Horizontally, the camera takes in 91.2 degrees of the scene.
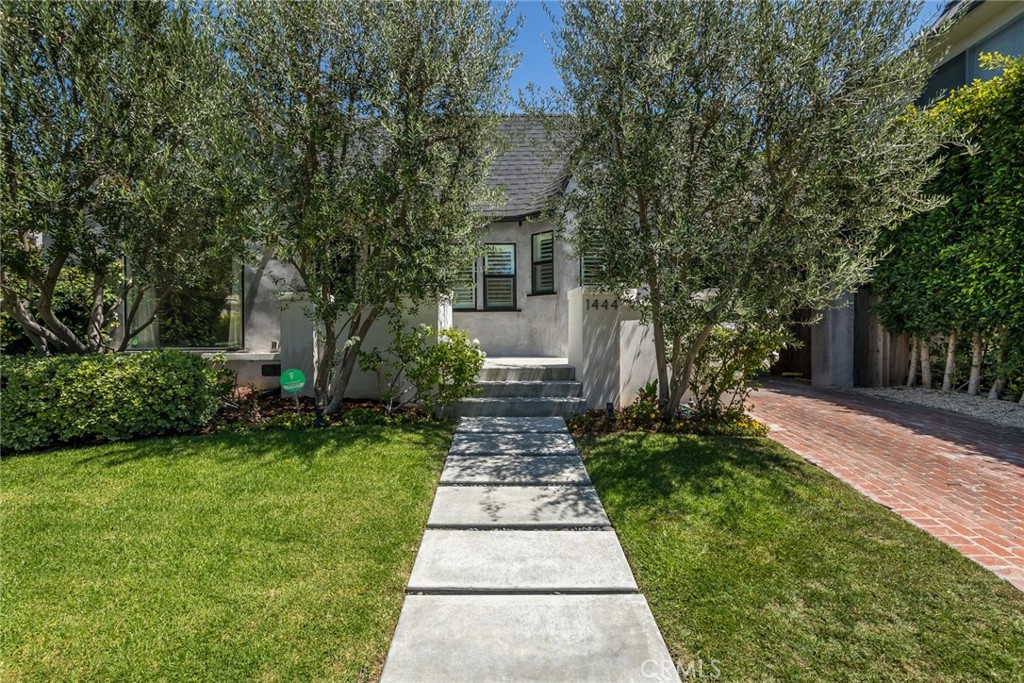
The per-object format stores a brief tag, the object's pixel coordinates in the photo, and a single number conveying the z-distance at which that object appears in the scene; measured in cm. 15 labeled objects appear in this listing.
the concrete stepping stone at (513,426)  734
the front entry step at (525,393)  827
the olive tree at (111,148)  622
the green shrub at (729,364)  729
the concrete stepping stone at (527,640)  262
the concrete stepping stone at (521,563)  342
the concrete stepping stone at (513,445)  636
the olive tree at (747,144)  576
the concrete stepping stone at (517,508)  440
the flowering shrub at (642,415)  727
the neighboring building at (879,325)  1070
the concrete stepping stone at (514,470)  541
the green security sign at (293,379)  748
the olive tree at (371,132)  650
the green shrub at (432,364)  770
